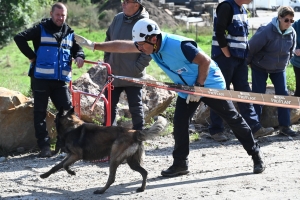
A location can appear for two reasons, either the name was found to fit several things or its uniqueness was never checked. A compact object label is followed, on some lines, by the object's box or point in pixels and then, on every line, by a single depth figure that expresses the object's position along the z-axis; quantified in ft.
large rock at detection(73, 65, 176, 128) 62.08
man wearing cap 53.67
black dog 44.55
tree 118.01
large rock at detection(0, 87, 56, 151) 57.41
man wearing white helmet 43.34
